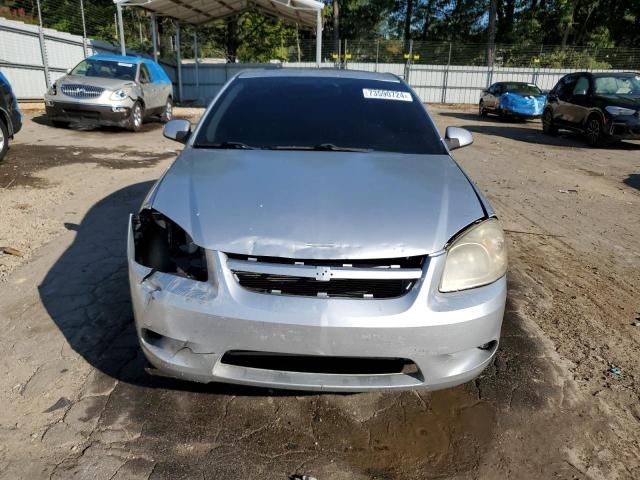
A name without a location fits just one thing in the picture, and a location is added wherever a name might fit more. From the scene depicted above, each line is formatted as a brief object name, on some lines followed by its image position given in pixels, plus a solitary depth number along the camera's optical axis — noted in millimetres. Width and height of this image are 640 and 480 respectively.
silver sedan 2002
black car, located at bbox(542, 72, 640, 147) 11156
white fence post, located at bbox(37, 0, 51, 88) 15474
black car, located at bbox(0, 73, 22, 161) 7195
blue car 18359
